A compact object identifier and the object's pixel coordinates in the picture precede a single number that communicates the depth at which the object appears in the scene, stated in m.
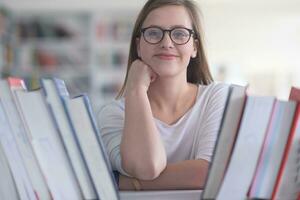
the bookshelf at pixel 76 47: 5.70
